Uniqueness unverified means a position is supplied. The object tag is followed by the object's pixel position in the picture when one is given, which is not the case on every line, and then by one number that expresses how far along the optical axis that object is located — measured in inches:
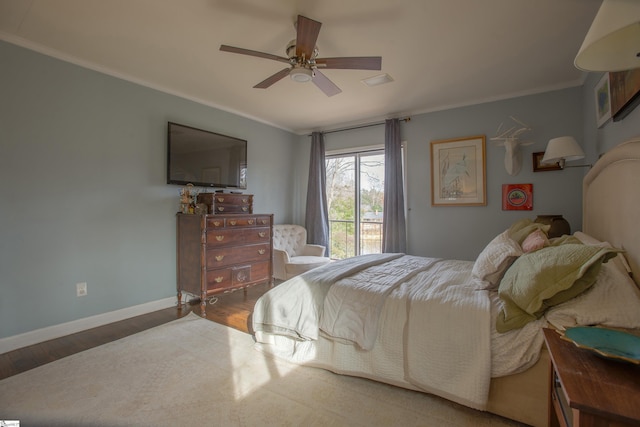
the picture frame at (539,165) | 125.5
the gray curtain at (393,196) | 157.2
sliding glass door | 176.6
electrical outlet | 104.9
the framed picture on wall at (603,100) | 84.6
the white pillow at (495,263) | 70.4
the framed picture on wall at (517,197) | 130.3
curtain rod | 158.2
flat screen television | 130.3
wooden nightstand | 28.5
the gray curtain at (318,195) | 188.4
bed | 52.2
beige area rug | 60.1
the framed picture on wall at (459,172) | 140.6
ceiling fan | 74.9
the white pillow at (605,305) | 47.1
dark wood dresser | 119.3
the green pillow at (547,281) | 50.0
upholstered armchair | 155.8
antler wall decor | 127.5
